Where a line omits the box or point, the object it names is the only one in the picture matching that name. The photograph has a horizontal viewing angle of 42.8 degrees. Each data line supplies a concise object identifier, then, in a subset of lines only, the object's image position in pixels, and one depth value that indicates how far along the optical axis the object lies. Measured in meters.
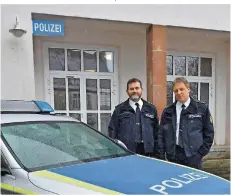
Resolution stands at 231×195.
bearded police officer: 3.60
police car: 2.05
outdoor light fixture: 4.68
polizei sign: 4.96
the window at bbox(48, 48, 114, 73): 6.51
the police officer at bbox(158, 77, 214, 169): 3.33
